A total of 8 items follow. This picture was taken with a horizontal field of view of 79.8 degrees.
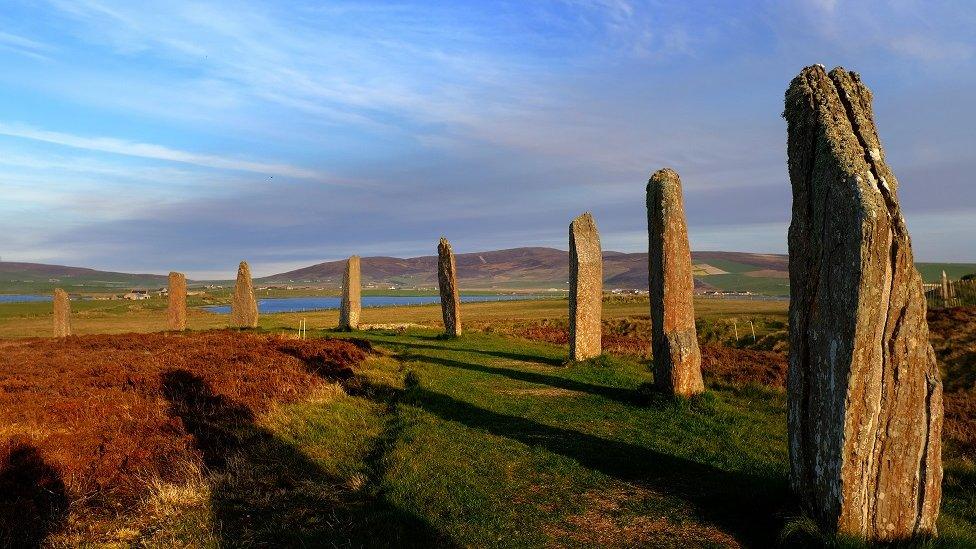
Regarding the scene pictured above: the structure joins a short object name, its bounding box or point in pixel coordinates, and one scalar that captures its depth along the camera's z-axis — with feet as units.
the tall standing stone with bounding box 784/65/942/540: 17.65
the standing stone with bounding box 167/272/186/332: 96.73
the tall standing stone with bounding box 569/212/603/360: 61.00
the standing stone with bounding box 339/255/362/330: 102.27
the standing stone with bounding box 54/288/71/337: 93.15
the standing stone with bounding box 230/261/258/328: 100.01
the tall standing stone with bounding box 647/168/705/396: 41.42
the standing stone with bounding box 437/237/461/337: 86.94
